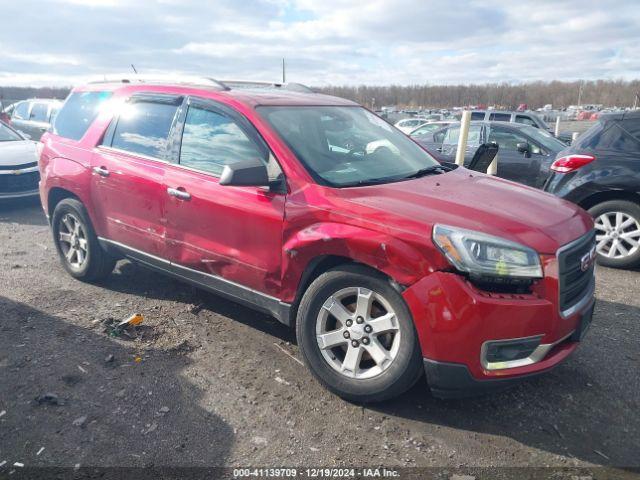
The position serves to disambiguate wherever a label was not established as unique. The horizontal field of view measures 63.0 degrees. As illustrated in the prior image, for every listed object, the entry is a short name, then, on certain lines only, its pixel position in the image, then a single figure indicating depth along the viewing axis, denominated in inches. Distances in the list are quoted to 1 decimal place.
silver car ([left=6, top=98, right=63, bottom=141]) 570.9
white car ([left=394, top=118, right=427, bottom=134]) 1059.3
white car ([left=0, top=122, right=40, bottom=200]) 333.1
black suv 221.5
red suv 109.1
